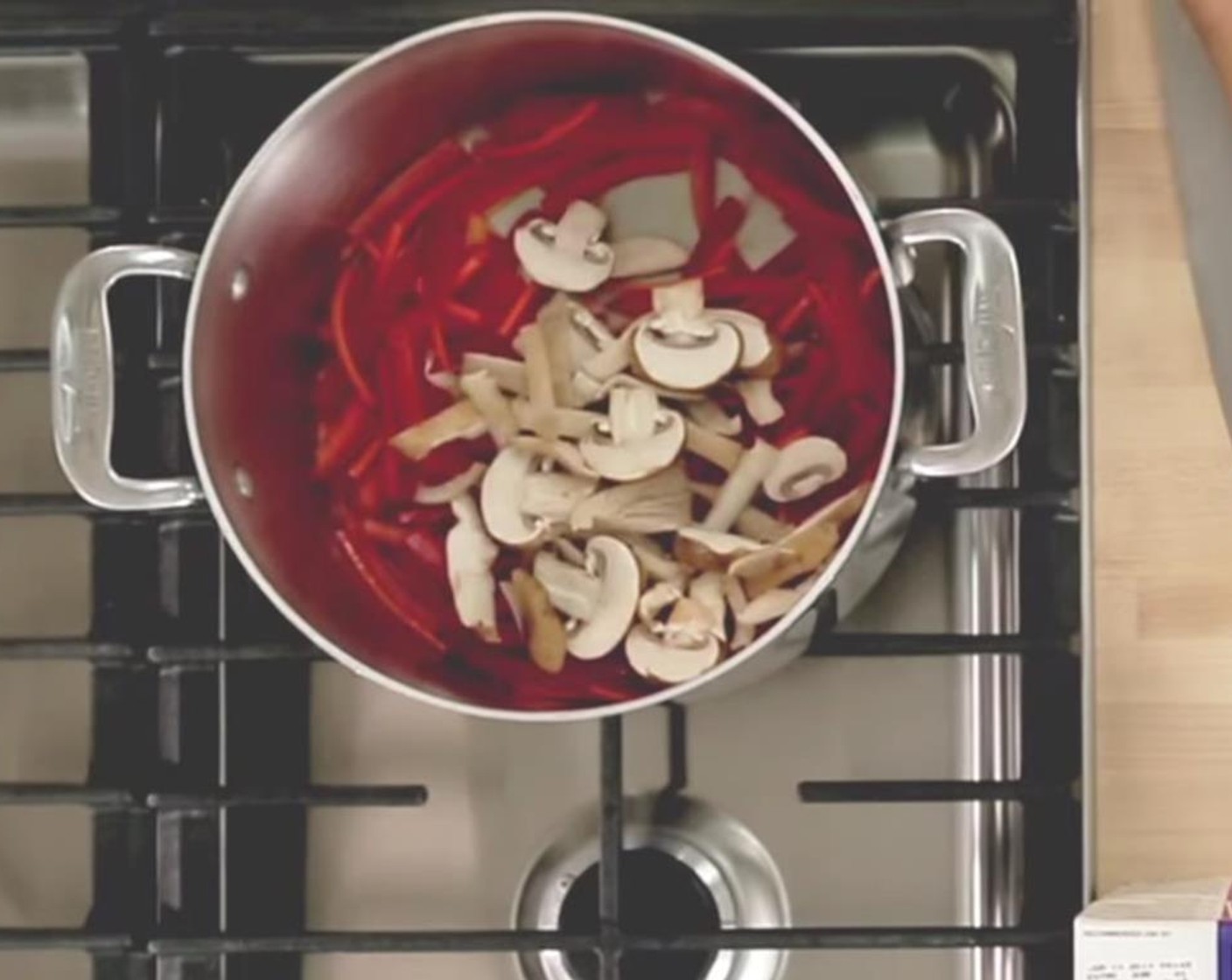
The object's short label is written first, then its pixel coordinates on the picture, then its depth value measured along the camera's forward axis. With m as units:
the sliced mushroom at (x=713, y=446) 1.36
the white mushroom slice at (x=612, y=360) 1.36
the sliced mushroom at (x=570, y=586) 1.34
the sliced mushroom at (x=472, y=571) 1.36
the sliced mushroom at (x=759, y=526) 1.35
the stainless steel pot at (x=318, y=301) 1.30
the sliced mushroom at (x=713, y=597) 1.32
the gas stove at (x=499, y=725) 1.37
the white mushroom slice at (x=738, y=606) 1.32
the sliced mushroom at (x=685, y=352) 1.34
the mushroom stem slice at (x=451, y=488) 1.37
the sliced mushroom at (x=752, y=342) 1.35
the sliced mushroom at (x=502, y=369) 1.37
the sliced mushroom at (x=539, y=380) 1.36
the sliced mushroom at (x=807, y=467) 1.34
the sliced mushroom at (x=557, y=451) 1.35
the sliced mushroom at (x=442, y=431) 1.37
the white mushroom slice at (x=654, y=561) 1.34
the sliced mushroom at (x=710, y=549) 1.33
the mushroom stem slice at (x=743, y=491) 1.35
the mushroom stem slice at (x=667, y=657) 1.32
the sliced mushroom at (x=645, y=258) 1.38
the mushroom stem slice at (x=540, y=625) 1.35
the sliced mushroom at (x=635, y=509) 1.35
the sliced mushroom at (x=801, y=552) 1.32
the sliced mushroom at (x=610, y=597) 1.34
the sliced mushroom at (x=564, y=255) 1.37
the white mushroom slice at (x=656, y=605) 1.33
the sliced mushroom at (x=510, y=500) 1.35
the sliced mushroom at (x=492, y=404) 1.37
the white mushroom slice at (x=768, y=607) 1.32
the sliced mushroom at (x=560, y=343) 1.36
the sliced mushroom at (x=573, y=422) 1.36
